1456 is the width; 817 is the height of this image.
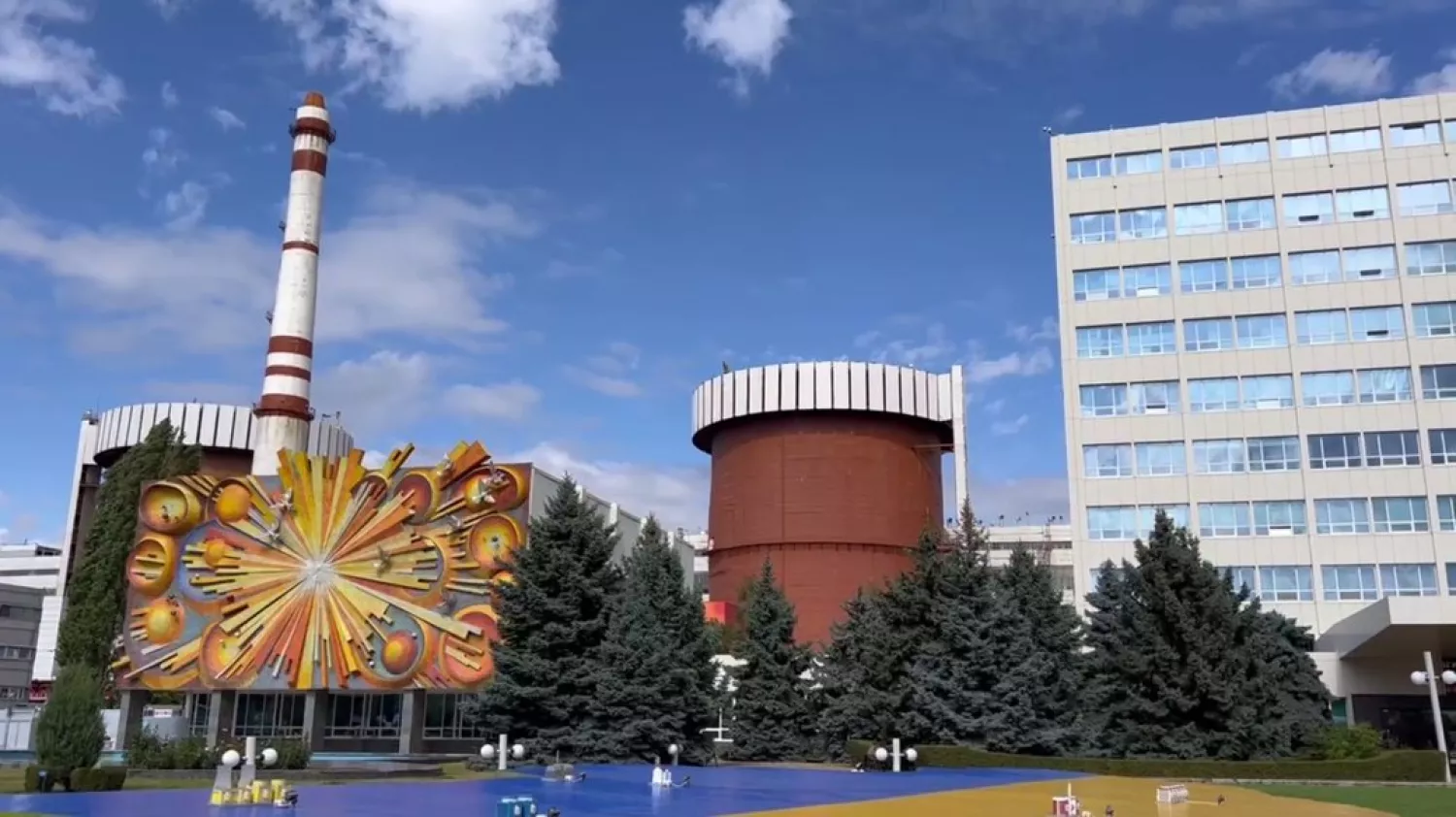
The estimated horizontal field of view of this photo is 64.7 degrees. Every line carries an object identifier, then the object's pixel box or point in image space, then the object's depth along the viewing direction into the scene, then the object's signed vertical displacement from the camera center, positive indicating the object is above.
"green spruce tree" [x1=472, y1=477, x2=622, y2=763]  35.62 +1.05
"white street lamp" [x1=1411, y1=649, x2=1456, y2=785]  30.05 +0.02
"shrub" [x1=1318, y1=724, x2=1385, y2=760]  33.41 -1.73
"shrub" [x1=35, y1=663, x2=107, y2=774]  22.38 -1.22
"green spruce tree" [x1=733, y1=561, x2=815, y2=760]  42.56 -0.60
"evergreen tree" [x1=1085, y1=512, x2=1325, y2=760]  33.50 +0.23
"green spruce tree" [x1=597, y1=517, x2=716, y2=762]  36.12 +0.34
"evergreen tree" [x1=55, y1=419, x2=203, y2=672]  51.56 +4.41
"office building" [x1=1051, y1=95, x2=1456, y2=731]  49.97 +14.78
